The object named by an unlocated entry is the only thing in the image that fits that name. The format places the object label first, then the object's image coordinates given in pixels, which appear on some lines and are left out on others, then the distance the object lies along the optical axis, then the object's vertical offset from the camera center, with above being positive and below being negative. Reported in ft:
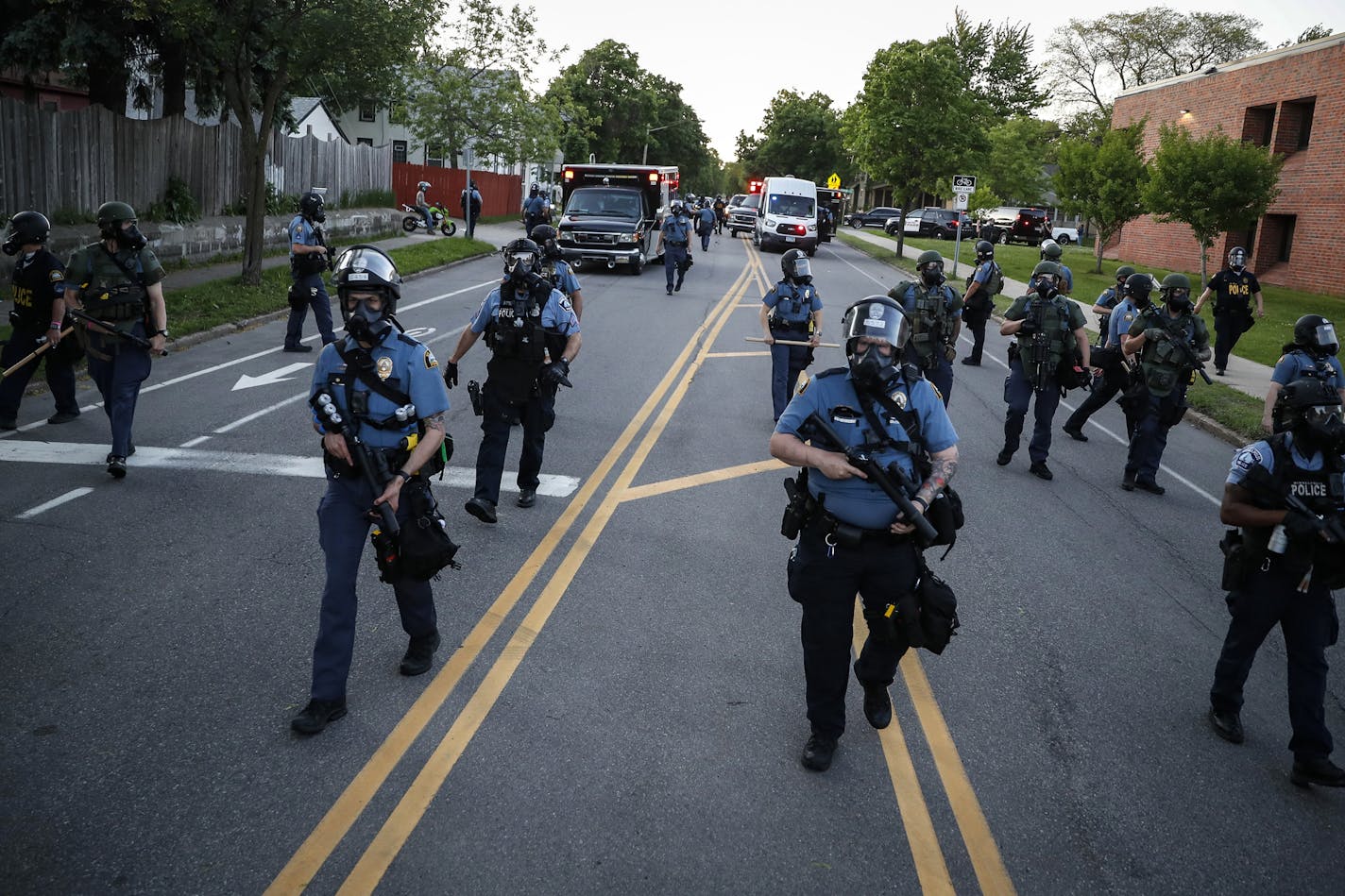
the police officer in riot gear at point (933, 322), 34.53 -2.23
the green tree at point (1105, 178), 105.60 +8.58
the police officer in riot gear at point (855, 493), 14.64 -3.34
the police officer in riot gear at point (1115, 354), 33.65 -3.04
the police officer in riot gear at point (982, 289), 46.55 -1.42
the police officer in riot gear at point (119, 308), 26.14 -2.67
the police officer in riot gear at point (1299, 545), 15.46 -3.91
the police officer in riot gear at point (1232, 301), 50.14 -1.33
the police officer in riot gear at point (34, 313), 29.07 -3.33
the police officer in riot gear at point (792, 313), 34.81 -2.28
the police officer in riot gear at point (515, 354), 24.57 -2.95
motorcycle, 114.42 -0.25
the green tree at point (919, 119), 127.95 +15.98
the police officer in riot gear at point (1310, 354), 21.95 -1.55
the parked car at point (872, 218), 226.17 +6.69
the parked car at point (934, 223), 182.29 +5.02
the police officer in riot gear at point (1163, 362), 31.27 -2.70
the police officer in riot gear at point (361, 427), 15.33 -3.08
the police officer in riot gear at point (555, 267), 32.04 -1.21
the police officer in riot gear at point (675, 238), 73.97 -0.13
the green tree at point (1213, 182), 83.20 +6.95
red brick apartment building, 94.53 +13.13
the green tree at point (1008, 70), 281.13 +50.90
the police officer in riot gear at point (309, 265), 42.70 -2.18
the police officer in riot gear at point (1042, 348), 32.35 -2.63
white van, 128.06 +3.53
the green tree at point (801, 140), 301.43 +29.26
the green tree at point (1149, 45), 231.71 +50.04
